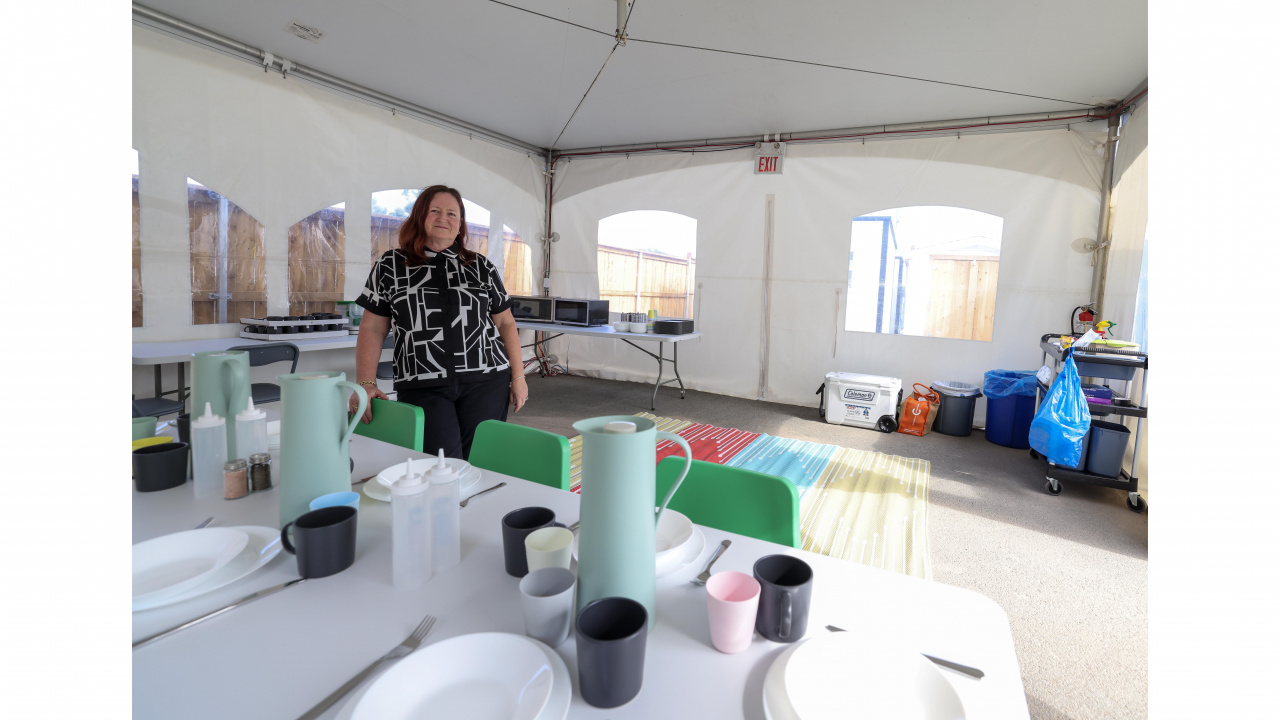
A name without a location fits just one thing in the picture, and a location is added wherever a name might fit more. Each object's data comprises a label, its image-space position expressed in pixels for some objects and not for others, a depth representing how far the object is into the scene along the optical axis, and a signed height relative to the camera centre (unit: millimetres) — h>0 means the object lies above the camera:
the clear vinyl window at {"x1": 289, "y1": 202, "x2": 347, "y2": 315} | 4109 +456
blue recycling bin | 4008 -465
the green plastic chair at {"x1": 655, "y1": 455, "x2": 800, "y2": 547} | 1187 -373
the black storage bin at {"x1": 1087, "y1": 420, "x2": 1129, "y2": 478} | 2973 -530
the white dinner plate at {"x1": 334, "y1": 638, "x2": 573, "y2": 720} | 578 -400
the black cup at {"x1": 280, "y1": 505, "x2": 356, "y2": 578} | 843 -346
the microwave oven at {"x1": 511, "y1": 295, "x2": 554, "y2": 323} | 5254 +190
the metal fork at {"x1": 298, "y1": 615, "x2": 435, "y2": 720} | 596 -414
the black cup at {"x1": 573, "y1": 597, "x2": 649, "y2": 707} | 580 -355
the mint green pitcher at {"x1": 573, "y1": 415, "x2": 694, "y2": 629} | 662 -225
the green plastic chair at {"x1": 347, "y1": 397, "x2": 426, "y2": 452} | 1718 -330
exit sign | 5168 +1709
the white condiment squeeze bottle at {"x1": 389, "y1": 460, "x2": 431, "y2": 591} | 812 -316
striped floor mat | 2400 -837
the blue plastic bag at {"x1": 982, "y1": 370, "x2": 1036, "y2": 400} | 4051 -276
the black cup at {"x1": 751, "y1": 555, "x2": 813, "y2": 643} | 698 -348
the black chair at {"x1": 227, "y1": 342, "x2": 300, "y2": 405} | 2908 -215
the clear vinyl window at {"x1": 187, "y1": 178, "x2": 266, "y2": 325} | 3522 +374
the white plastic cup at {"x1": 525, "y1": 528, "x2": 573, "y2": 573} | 789 -324
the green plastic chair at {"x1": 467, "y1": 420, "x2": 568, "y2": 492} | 1518 -362
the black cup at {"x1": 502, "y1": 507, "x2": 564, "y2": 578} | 868 -343
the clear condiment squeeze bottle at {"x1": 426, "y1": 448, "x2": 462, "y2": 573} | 876 -308
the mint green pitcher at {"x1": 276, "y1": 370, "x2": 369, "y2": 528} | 958 -211
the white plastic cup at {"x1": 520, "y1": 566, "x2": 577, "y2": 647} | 681 -352
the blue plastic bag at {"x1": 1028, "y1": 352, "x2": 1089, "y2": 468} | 2840 -371
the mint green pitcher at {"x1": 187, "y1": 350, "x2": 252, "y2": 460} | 1259 -159
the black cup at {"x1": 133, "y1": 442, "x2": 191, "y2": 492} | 1177 -332
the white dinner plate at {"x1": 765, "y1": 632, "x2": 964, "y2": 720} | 590 -390
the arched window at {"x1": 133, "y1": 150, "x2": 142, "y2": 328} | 3232 +255
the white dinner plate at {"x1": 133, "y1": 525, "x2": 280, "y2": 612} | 776 -392
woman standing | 1870 +7
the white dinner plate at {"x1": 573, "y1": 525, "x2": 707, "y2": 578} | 879 -369
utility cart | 2791 -289
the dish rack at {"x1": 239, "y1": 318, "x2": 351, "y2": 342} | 3604 -69
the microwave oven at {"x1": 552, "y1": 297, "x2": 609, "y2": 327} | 5090 +175
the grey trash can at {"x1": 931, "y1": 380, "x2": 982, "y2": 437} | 4305 -505
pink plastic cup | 678 -350
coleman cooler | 4430 -487
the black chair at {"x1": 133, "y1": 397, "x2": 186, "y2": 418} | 2625 -455
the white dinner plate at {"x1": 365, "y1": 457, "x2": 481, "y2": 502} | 1167 -350
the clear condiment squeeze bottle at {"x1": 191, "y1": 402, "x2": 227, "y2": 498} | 1160 -294
